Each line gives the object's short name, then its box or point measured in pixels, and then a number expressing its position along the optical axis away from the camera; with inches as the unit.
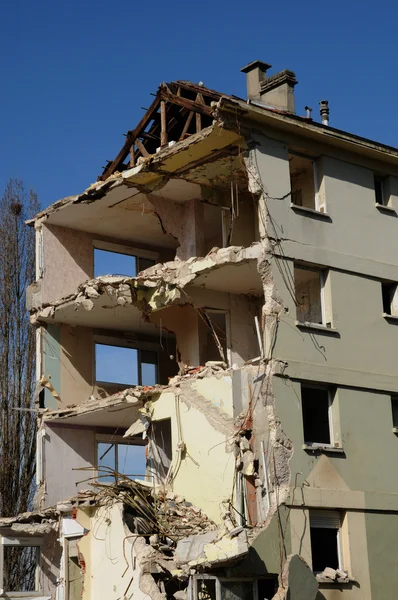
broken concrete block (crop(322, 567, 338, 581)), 838.5
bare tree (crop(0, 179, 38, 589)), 1288.1
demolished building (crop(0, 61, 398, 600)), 842.8
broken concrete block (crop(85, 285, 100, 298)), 1040.8
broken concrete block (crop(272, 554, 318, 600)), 783.1
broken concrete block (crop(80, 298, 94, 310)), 1055.6
